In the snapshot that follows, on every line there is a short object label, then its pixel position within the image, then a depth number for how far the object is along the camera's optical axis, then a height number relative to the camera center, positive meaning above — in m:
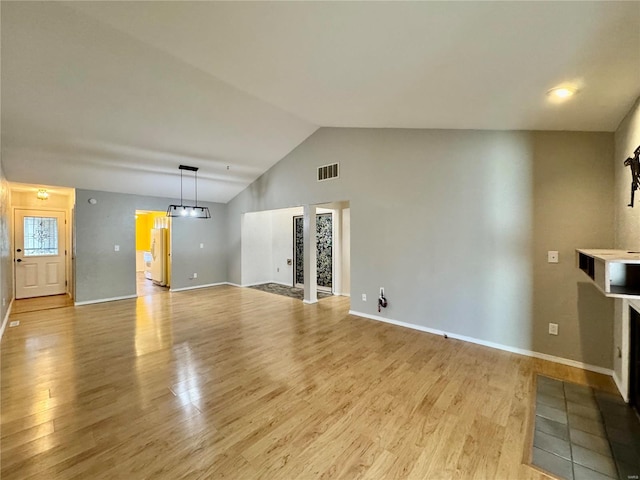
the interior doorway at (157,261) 7.61 -0.73
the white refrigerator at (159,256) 8.23 -0.53
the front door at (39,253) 6.38 -0.35
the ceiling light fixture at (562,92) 2.12 +1.19
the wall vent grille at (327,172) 5.14 +1.31
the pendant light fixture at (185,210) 5.33 +0.59
